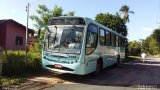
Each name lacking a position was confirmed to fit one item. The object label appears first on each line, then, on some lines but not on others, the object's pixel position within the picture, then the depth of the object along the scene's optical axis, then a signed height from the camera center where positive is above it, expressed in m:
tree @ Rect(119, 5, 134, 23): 30.04 +9.58
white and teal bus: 5.63 +0.13
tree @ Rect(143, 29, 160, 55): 41.04 +1.44
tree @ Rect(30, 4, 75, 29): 14.46 +4.16
